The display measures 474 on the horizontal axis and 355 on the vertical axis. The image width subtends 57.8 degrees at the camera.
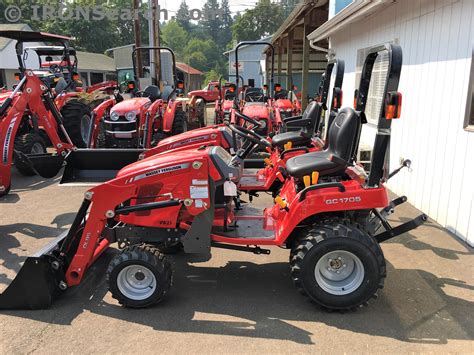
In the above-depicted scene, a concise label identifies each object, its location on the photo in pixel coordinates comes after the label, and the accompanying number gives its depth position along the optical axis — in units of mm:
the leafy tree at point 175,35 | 115700
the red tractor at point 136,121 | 7918
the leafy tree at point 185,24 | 112900
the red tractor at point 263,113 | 8242
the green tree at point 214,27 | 125875
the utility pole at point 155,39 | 11852
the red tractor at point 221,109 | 11900
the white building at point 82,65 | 27422
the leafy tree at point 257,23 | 77625
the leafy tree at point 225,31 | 121944
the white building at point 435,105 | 4551
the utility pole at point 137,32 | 12047
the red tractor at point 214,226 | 3148
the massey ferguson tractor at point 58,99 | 7668
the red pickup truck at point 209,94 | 22558
